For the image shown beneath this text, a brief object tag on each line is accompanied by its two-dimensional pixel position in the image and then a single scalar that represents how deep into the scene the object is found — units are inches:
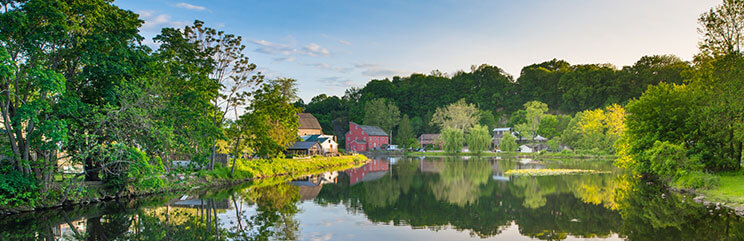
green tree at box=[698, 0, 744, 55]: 861.8
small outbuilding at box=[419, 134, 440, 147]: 3496.6
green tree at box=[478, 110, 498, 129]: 3516.2
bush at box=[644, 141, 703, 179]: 833.5
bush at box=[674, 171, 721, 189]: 756.6
